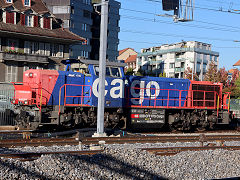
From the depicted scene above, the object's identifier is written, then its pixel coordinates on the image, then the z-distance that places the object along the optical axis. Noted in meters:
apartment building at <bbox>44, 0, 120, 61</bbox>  56.84
